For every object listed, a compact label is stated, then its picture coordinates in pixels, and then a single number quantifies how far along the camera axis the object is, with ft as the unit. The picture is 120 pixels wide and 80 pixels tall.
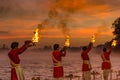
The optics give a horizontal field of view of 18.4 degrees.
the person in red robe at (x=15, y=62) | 47.05
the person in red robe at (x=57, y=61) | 56.55
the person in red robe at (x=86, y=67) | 67.54
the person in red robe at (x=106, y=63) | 72.16
